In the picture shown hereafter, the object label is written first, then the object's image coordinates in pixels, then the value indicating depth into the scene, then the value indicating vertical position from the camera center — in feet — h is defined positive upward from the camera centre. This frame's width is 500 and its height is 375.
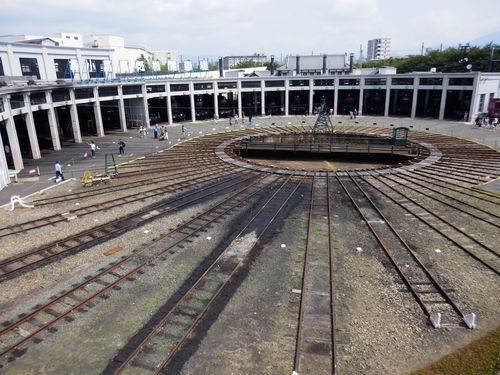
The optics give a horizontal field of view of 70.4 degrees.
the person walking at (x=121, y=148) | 139.83 -21.05
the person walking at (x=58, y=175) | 104.74 -23.19
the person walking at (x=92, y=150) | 139.64 -21.91
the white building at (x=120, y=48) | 394.60 +54.63
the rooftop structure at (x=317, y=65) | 281.33 +18.14
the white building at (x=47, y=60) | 171.53 +18.27
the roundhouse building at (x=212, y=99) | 148.69 -5.43
